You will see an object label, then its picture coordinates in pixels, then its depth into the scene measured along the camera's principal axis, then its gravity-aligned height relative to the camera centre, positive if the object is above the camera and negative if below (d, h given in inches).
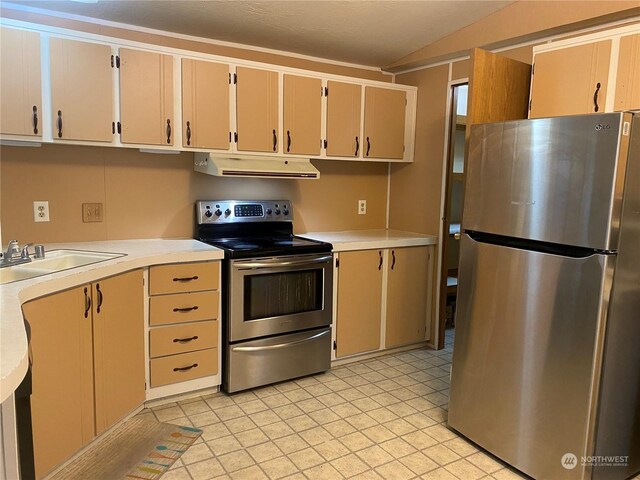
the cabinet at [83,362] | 77.8 -33.9
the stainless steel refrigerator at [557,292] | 76.2 -17.7
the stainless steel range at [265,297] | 116.0 -29.0
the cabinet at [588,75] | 94.7 +23.4
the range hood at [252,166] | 119.6 +3.5
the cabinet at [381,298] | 135.8 -33.5
